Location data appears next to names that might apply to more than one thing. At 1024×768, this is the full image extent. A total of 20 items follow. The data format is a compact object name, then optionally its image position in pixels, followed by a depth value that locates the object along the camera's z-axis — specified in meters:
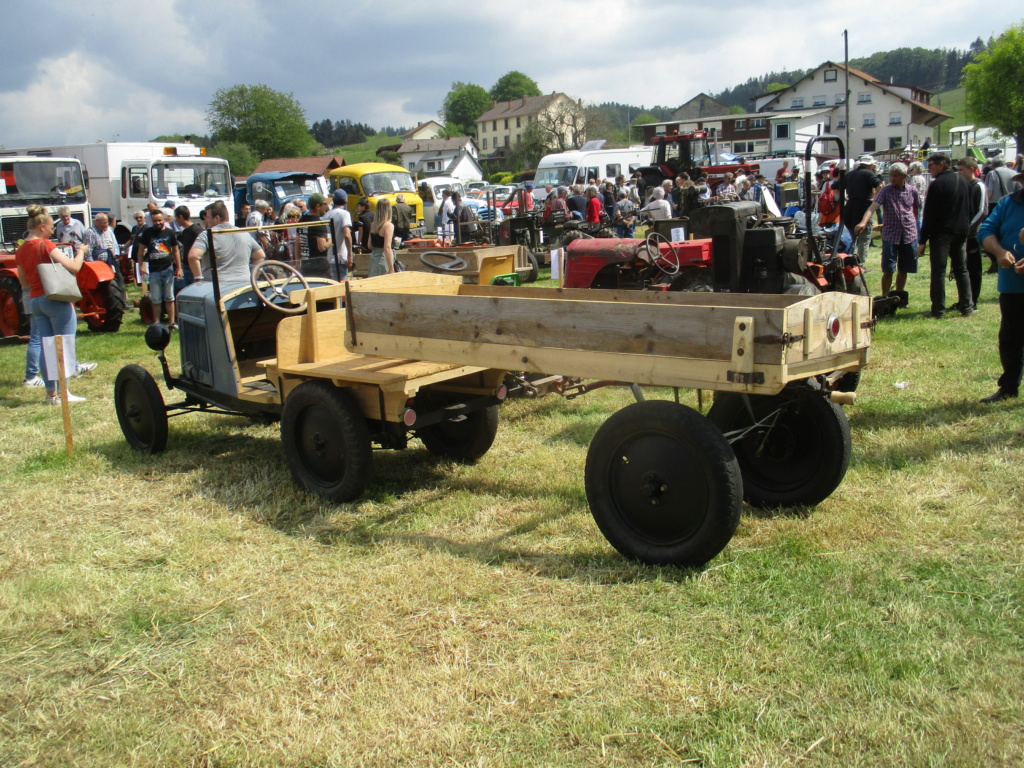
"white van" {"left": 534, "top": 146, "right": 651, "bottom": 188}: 30.83
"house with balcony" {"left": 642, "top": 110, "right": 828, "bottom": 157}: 61.66
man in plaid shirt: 9.52
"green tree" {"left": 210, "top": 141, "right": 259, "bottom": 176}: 67.50
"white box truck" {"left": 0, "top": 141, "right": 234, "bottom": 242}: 18.67
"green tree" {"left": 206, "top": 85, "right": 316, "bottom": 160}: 83.19
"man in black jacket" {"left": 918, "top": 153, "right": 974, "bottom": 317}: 8.99
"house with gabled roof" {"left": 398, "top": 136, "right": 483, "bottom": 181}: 79.96
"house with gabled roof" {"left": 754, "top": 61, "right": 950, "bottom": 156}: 72.50
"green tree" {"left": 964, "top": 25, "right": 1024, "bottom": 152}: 58.31
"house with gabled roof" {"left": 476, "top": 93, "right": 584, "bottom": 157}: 103.31
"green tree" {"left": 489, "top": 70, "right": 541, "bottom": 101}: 132.50
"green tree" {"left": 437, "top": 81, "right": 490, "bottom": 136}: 126.00
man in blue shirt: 5.75
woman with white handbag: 7.52
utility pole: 36.70
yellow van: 23.62
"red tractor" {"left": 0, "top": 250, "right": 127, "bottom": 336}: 11.12
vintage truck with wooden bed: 3.45
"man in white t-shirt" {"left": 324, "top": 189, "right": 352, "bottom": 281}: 9.62
